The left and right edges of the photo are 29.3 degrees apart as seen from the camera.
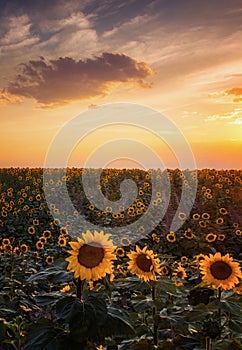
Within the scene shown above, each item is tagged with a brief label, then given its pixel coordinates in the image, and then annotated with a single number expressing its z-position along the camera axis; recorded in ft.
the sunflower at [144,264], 11.12
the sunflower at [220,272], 11.03
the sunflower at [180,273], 18.56
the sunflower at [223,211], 36.47
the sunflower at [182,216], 37.32
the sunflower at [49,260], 23.08
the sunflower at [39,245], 27.34
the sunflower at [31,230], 33.65
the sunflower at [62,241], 25.50
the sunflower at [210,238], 30.60
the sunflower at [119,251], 23.09
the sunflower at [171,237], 30.79
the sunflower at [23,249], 24.18
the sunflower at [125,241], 29.60
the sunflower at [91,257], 8.80
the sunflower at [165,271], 18.15
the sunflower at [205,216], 35.39
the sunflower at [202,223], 33.67
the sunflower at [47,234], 29.43
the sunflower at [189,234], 31.25
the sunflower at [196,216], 35.22
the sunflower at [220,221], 34.65
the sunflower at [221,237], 31.49
